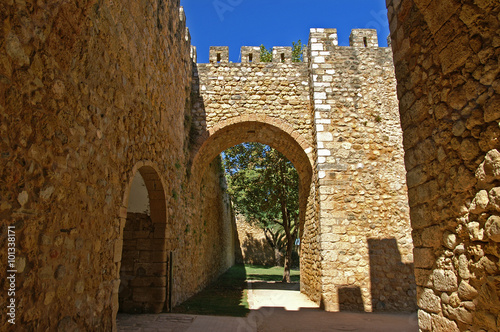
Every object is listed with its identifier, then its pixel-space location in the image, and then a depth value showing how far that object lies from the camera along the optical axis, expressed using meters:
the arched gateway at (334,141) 7.31
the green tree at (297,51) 17.98
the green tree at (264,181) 13.12
